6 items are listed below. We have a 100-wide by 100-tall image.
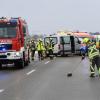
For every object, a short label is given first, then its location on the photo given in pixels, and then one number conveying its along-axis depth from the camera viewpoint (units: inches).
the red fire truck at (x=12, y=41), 973.8
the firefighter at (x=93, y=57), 775.1
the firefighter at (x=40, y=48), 1434.5
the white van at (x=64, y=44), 1626.5
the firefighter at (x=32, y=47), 1463.3
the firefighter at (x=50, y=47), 1497.9
